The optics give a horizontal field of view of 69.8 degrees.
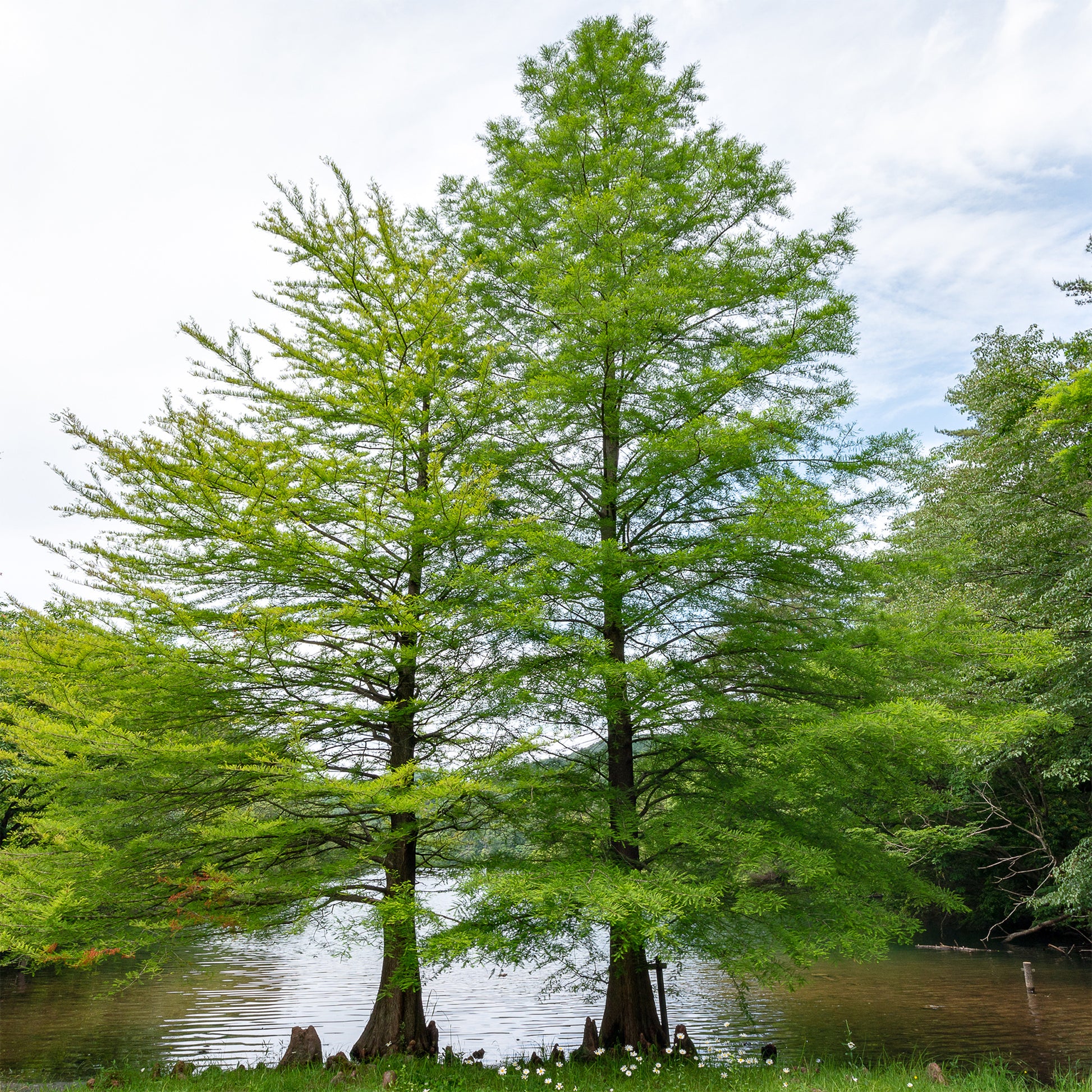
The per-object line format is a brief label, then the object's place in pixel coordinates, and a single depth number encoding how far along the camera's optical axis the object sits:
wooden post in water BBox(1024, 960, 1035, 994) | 17.41
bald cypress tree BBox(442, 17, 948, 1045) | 8.33
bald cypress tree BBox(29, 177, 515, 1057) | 8.34
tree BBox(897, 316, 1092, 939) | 17.17
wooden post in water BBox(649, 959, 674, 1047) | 9.97
